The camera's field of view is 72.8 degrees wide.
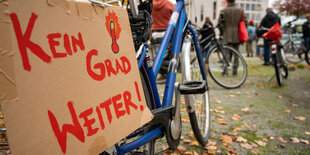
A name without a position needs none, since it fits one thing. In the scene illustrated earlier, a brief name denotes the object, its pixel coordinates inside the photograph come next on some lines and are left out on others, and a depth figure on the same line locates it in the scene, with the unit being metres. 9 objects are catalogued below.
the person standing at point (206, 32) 5.61
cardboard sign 0.57
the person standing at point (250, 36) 11.30
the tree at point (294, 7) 25.08
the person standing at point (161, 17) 4.08
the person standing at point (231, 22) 5.19
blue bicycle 1.11
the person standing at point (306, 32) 8.85
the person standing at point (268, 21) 7.11
